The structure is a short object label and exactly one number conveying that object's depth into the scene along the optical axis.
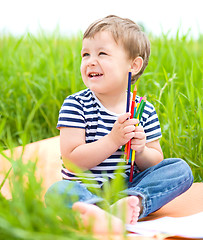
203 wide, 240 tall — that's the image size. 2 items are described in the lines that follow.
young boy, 1.21
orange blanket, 1.25
